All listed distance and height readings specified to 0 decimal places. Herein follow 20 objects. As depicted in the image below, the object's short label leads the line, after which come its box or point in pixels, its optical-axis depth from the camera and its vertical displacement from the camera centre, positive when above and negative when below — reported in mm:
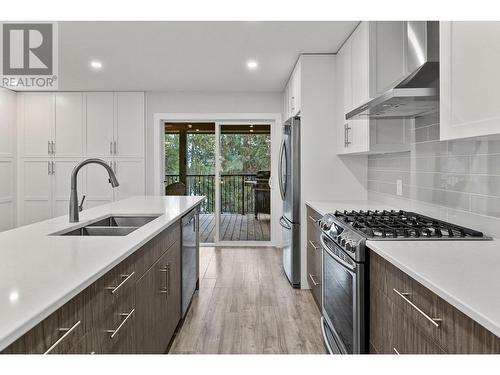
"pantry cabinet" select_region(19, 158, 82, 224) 5801 -16
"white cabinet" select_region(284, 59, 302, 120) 4160 +1072
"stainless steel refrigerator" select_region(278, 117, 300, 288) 3949 -104
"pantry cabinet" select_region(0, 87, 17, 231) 5539 +386
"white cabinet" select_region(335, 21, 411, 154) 2809 +815
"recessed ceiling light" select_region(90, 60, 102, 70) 4320 +1354
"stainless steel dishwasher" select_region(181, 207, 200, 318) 2969 -591
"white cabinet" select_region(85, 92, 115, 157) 5730 +922
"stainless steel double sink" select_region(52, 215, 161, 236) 2250 -255
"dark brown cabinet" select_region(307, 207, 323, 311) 3235 -626
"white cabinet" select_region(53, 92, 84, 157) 5734 +881
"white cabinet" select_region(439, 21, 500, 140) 1381 +412
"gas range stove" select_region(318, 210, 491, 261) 1890 -231
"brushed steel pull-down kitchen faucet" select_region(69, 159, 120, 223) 2230 -92
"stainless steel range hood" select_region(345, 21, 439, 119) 2055 +573
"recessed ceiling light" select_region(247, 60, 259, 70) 4274 +1341
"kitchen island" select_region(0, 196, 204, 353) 941 -296
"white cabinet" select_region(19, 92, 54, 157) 5754 +900
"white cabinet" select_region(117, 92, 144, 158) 5742 +937
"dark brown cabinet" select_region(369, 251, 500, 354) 1031 -438
